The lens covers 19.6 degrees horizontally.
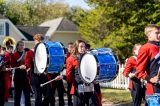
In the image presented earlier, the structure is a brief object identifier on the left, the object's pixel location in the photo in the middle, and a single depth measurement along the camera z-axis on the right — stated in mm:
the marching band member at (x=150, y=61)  6488
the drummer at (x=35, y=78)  10734
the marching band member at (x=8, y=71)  11101
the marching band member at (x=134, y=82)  10384
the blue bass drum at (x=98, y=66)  8539
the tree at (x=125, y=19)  33219
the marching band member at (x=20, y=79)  11562
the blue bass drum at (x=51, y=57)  9805
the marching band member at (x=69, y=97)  12294
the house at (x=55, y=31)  49909
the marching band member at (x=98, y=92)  9204
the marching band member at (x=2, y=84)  10844
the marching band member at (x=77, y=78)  9211
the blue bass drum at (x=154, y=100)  6277
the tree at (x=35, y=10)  70500
